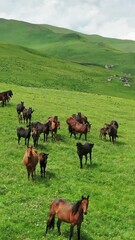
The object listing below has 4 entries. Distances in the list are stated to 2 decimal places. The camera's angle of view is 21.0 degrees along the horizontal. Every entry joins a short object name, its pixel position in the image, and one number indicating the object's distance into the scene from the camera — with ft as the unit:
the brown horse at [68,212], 47.47
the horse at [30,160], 67.92
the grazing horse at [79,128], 101.76
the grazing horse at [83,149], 80.25
